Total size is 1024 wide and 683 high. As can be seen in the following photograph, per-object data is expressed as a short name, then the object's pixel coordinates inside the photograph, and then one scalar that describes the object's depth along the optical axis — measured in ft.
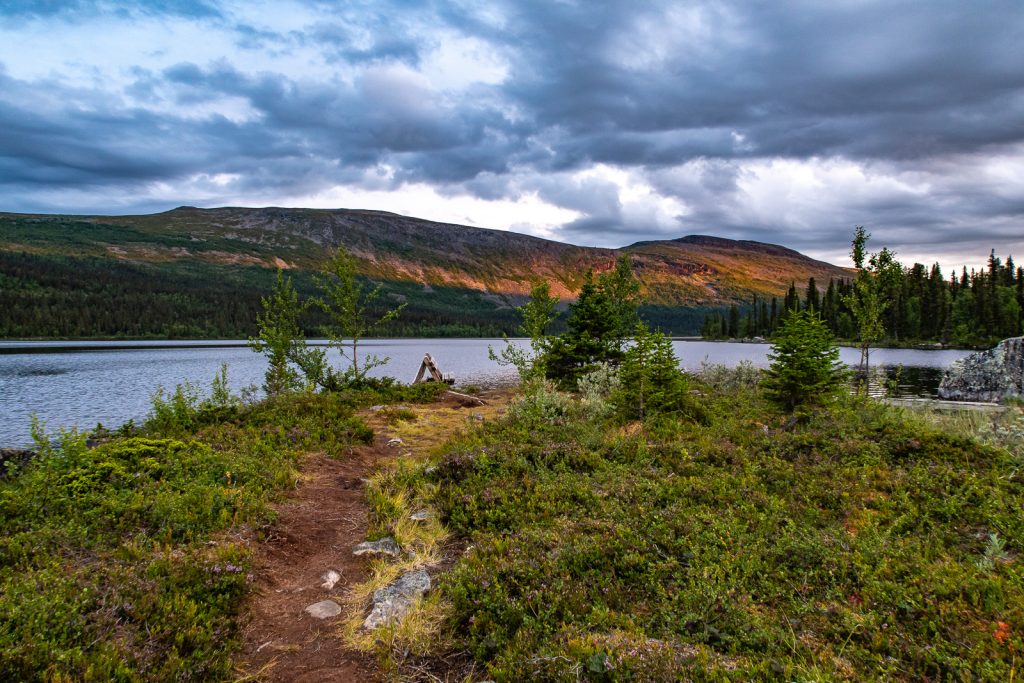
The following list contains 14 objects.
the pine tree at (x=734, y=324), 526.98
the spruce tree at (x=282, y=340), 75.00
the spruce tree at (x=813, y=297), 371.27
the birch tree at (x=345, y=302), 81.10
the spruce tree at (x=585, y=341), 83.87
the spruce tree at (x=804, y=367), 47.85
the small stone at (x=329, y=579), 21.92
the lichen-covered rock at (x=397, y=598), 18.61
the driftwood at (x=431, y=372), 100.59
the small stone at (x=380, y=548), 24.31
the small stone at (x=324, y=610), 19.67
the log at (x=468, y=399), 79.92
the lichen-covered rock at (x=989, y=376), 88.07
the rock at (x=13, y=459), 27.55
